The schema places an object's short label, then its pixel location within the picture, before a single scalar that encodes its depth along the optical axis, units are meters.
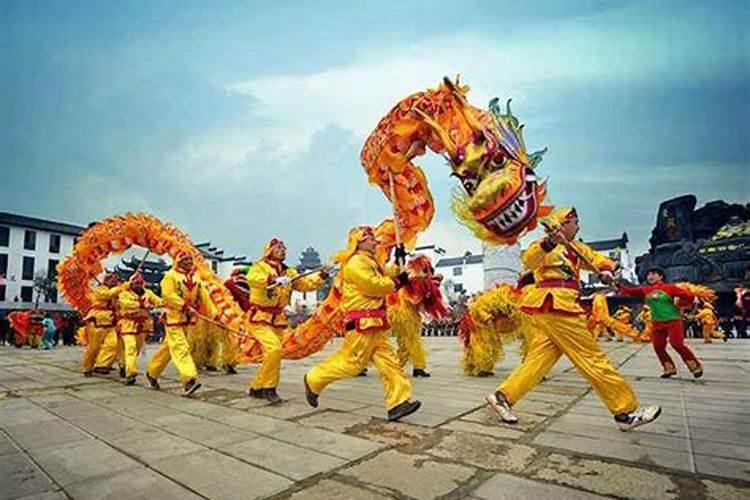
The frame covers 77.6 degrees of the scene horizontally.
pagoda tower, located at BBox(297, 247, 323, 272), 60.91
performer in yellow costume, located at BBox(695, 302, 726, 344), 15.06
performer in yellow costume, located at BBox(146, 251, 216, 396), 5.40
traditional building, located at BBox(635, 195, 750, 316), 22.91
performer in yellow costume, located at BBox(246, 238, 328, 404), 4.91
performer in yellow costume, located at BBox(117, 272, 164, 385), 6.52
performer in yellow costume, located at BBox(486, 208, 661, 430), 3.33
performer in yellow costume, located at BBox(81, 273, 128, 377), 7.70
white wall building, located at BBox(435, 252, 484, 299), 49.19
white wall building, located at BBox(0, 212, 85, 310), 33.44
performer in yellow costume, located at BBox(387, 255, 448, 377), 6.49
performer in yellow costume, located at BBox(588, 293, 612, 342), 12.40
